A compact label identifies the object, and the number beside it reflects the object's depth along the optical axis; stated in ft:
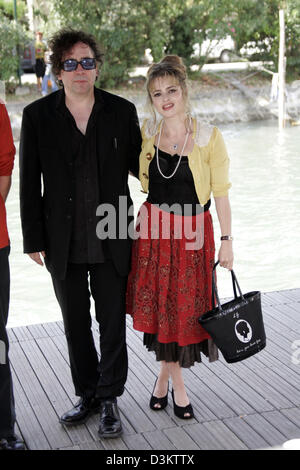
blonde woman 9.24
